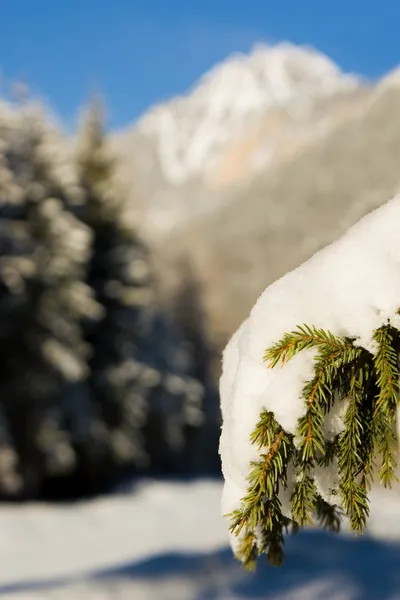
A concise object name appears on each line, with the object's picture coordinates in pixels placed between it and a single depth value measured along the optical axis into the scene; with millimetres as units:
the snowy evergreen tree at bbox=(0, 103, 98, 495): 16812
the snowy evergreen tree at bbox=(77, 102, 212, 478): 20281
